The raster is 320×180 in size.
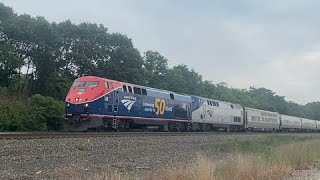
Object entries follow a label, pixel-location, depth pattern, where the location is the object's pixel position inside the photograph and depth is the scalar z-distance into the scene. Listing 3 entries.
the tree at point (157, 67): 67.41
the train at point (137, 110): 25.51
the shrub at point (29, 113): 27.08
